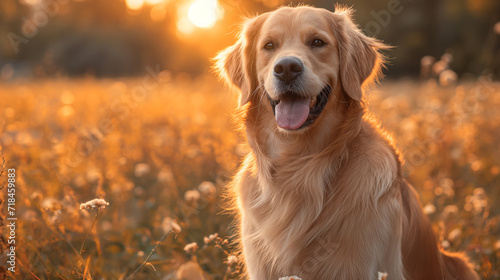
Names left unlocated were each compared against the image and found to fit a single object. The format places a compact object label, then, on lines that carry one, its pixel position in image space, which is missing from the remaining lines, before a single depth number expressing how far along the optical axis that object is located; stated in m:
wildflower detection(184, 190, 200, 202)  3.04
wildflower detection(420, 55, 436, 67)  4.37
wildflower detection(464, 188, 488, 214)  2.87
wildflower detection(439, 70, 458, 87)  4.02
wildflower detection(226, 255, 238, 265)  2.11
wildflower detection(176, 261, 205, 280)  2.30
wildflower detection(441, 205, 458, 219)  3.27
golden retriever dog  2.14
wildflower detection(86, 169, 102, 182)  3.49
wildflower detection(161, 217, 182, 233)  2.95
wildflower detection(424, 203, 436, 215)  3.05
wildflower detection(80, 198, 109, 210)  1.89
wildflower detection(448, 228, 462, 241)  2.96
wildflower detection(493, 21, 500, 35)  3.60
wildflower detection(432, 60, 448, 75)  4.19
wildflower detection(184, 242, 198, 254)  2.05
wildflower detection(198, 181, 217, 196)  3.11
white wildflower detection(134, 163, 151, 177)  3.56
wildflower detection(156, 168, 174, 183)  3.62
